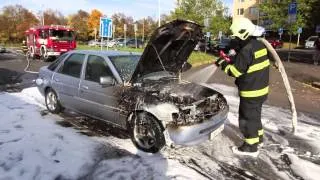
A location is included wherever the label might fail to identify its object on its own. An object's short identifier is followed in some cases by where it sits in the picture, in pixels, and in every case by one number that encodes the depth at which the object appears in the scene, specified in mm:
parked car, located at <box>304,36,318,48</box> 29628
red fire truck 15231
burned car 3397
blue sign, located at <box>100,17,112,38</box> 9553
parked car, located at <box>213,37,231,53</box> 21475
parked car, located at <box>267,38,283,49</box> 30109
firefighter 3468
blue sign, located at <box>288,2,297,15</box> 11766
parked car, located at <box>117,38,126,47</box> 26767
